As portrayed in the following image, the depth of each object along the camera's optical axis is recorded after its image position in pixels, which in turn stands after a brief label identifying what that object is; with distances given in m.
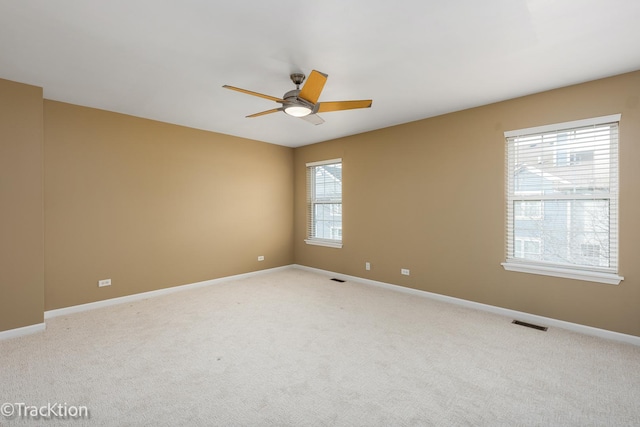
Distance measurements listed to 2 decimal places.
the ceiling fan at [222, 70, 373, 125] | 2.48
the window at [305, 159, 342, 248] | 5.60
